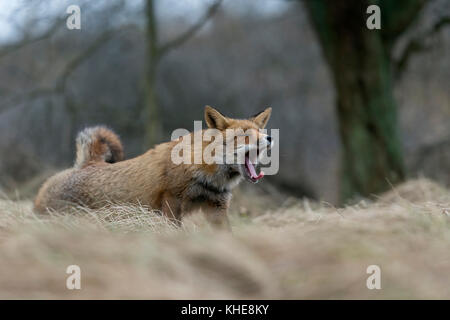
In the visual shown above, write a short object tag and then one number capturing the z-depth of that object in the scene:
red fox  5.52
